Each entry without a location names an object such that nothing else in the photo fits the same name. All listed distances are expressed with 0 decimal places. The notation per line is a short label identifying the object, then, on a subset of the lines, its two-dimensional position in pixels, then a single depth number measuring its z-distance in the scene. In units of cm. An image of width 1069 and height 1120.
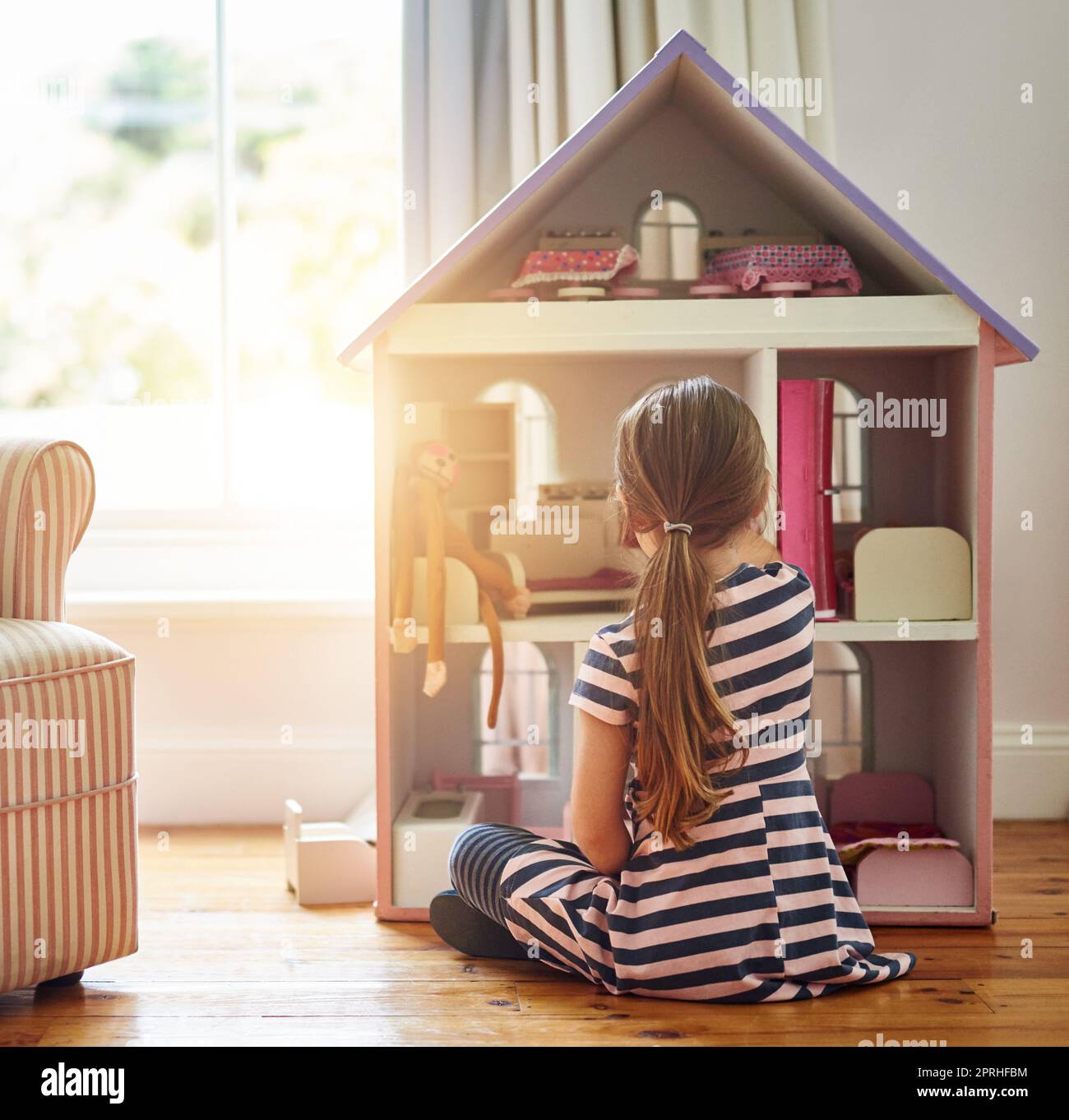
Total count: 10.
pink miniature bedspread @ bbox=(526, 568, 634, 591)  172
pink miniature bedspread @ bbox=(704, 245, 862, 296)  158
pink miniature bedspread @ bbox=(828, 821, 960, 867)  154
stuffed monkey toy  153
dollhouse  153
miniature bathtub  157
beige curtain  195
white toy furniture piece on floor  164
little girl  119
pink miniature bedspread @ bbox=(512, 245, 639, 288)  160
